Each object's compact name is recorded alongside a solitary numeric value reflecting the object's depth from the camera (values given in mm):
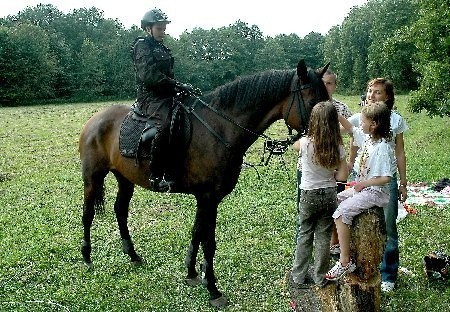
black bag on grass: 5367
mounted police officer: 5281
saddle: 5277
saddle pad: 5660
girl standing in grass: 4312
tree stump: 4426
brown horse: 4777
